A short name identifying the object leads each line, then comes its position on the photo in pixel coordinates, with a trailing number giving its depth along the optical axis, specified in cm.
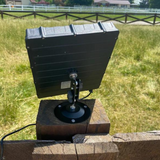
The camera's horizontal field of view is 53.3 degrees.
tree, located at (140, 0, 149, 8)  5983
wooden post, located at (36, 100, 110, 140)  38
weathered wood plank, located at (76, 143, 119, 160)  32
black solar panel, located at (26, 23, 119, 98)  30
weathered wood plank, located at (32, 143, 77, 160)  31
